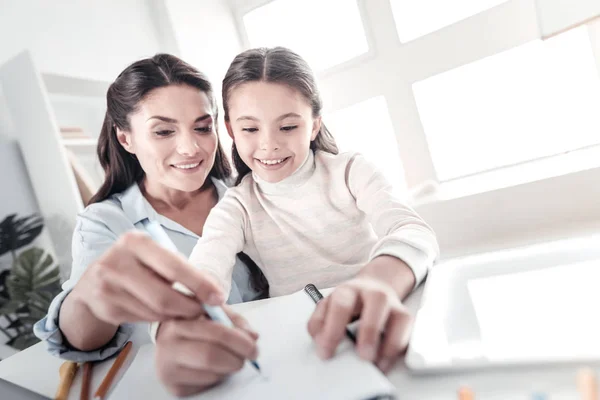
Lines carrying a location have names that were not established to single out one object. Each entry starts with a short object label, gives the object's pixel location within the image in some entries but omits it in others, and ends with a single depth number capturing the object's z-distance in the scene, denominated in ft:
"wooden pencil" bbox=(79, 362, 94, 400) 0.90
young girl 1.38
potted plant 1.73
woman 0.66
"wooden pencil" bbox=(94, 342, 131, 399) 0.89
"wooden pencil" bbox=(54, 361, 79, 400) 0.92
